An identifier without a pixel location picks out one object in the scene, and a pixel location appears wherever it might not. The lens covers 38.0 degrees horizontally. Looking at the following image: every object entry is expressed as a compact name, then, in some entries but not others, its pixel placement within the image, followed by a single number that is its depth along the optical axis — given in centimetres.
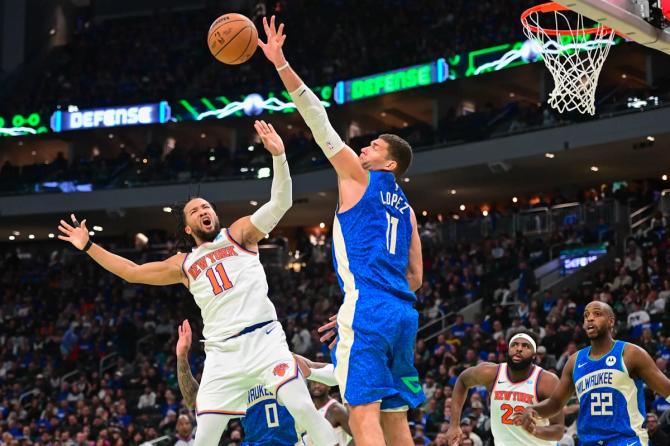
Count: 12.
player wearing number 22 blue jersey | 776
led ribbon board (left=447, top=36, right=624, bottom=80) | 2838
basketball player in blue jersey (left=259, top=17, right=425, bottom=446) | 547
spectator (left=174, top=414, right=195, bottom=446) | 1273
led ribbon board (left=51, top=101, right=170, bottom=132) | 3706
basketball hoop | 1094
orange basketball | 784
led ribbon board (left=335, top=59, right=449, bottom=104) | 3098
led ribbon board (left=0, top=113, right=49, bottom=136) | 3800
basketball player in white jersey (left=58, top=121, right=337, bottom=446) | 706
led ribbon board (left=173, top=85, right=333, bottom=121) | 3469
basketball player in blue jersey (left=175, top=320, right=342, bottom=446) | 761
